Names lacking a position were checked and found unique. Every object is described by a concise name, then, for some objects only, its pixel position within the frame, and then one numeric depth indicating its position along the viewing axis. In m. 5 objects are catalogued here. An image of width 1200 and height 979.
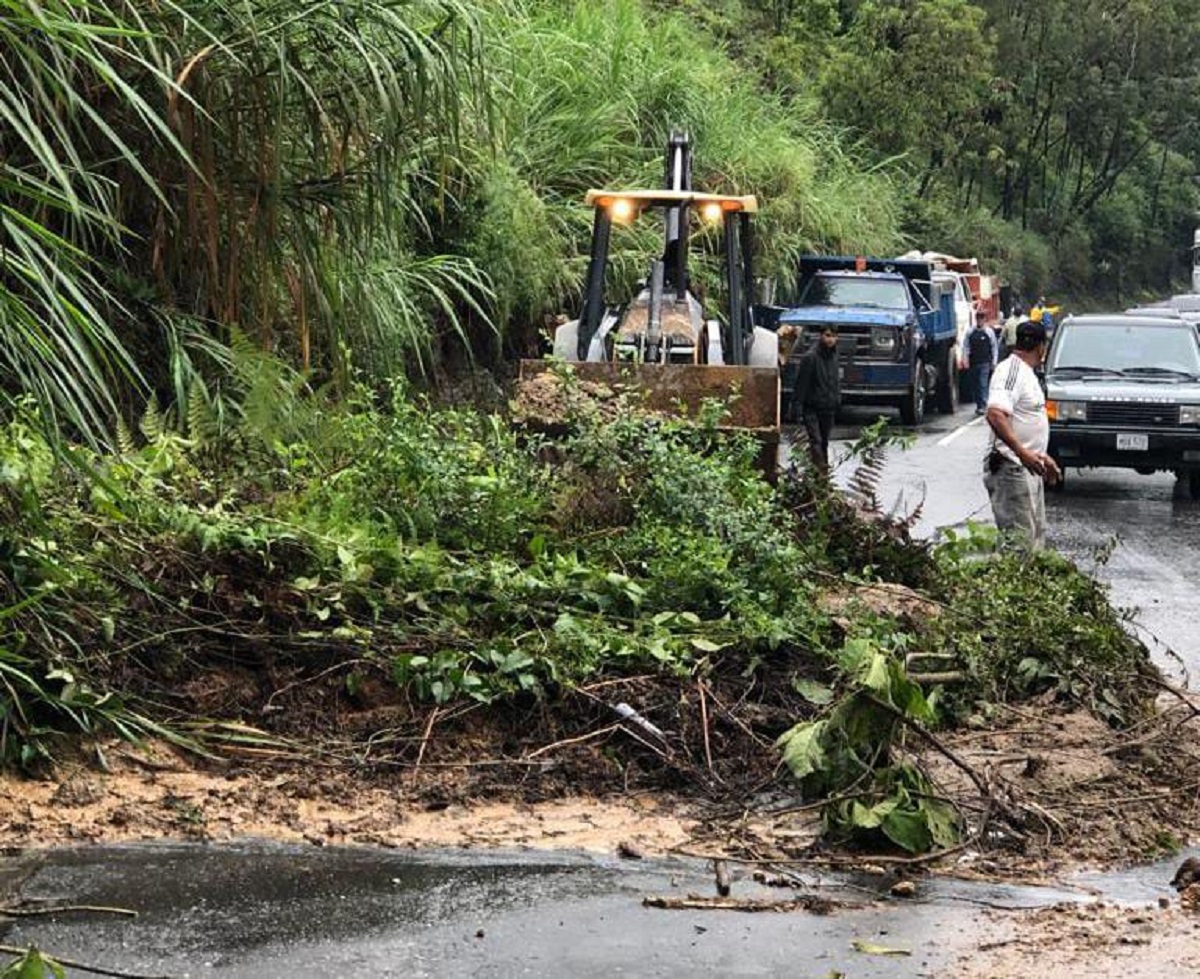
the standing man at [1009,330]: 36.54
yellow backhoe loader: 16.12
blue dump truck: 27.56
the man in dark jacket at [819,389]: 19.55
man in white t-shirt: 11.42
